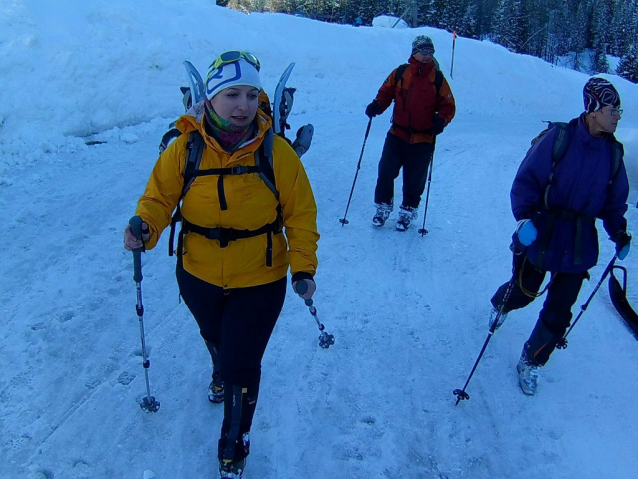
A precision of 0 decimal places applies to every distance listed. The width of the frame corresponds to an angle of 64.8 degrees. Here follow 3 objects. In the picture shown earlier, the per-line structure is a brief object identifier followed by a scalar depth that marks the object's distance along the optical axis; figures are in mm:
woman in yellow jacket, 2770
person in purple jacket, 3506
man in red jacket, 6250
